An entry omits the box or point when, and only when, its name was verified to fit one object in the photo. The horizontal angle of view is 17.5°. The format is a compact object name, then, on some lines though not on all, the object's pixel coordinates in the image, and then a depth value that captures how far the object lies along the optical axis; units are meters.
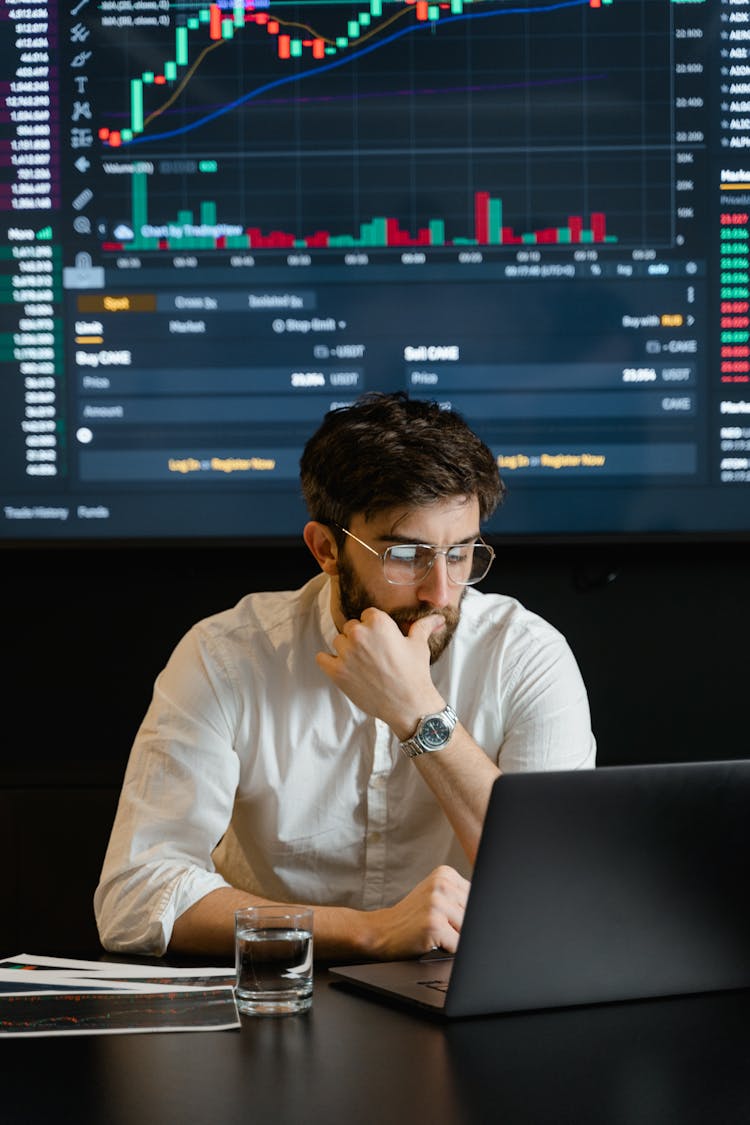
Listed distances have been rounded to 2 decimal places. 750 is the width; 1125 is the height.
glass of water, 2.54
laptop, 2.46
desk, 2.26
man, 3.10
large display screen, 3.98
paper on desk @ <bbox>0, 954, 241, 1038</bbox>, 2.48
